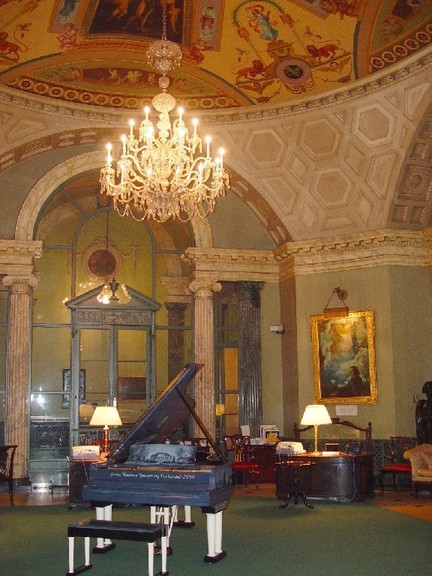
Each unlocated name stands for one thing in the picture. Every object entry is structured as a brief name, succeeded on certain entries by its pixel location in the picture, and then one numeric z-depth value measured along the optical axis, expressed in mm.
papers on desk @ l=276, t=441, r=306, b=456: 10789
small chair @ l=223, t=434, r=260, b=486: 12922
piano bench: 5707
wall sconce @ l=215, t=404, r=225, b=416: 14141
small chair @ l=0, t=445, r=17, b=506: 10430
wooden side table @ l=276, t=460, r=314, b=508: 9976
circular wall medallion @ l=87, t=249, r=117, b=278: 15477
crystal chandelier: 8766
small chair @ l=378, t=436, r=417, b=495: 11906
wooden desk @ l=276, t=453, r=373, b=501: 10398
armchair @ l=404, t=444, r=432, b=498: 10711
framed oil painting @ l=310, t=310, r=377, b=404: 12625
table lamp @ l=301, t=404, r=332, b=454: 10148
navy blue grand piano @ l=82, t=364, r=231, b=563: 6215
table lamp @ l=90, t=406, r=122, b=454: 9664
